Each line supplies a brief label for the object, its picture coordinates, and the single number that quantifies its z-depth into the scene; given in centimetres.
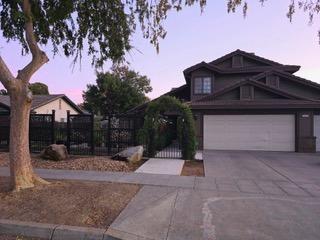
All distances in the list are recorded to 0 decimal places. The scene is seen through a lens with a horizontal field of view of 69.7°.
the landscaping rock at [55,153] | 919
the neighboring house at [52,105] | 2287
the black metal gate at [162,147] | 1077
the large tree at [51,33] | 543
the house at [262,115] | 1408
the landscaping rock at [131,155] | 922
